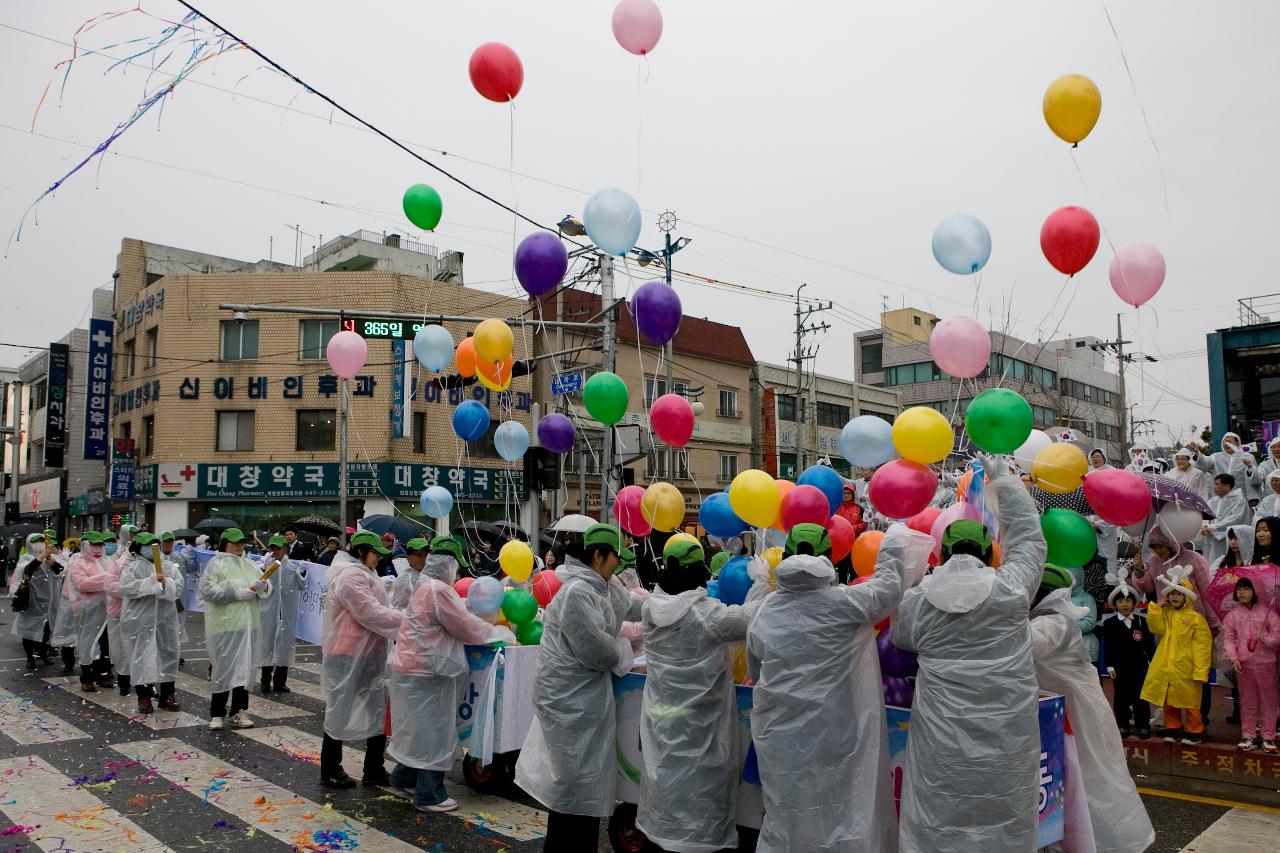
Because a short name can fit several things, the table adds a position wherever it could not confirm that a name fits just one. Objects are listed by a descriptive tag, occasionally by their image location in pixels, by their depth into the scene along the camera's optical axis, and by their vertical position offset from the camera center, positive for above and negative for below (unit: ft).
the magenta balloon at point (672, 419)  21.70 +1.50
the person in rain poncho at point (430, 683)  20.07 -4.55
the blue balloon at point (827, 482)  18.22 -0.02
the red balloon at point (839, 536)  17.70 -1.07
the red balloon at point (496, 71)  23.12 +10.45
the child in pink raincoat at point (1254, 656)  21.09 -4.12
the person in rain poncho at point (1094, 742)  14.79 -4.26
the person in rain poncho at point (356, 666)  21.58 -4.41
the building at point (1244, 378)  62.75 +7.13
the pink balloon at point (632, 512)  21.57 -0.73
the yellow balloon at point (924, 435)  15.99 +0.80
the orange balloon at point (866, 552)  17.34 -1.35
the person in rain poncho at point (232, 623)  27.61 -4.32
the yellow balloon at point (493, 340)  25.00 +3.89
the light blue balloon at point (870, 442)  17.80 +0.77
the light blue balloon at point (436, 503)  29.14 -0.67
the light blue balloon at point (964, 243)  18.34 +4.79
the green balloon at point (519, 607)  21.56 -2.95
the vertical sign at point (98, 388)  97.76 +10.38
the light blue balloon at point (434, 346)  28.84 +4.32
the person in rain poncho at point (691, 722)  15.48 -4.14
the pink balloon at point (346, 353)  30.14 +4.31
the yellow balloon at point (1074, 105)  18.10 +7.47
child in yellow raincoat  22.00 -4.44
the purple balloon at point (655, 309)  21.61 +4.08
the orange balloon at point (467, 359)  28.76 +3.92
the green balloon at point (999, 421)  14.62 +0.95
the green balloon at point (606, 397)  22.81 +2.12
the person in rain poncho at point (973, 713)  12.60 -3.26
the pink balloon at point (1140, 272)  18.24 +4.17
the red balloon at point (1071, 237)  17.47 +4.67
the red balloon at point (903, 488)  16.06 -0.13
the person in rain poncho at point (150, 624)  30.14 -4.79
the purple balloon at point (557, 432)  26.50 +1.44
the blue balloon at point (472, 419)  27.84 +1.92
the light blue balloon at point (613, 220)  21.45 +6.17
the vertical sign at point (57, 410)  101.19 +8.34
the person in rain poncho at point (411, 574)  23.63 -2.46
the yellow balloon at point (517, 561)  22.90 -1.98
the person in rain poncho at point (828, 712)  13.70 -3.54
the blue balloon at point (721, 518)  20.04 -0.80
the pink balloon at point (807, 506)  17.16 -0.47
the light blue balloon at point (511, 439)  30.81 +1.46
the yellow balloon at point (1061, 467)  15.65 +0.23
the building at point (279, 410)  90.22 +7.28
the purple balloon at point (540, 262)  22.82 +5.51
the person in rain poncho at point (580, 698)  16.55 -4.00
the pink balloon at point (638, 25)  21.49 +10.83
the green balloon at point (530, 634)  21.89 -3.65
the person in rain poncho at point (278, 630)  33.91 -5.51
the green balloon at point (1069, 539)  15.05 -0.97
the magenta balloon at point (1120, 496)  15.44 -0.27
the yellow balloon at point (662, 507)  20.41 -0.57
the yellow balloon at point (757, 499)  17.78 -0.35
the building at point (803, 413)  125.49 +9.95
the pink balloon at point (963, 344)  17.07 +2.56
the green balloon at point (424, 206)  26.02 +7.88
